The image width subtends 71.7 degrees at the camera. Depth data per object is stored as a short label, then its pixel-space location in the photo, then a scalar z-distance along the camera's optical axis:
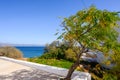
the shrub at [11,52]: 7.67
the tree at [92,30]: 3.67
